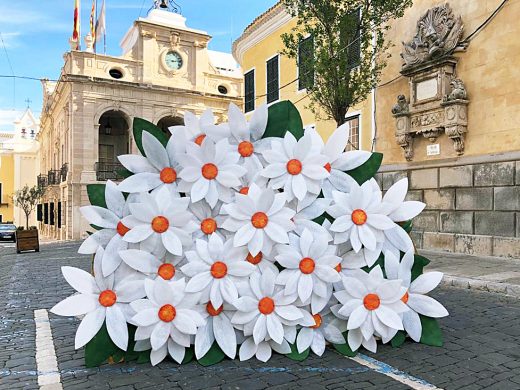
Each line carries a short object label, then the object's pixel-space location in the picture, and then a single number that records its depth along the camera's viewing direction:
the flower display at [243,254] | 3.99
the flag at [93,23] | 30.75
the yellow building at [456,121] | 10.73
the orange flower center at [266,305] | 4.16
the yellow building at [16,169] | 50.16
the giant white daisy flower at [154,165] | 4.22
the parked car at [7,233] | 29.10
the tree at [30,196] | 34.31
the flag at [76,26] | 30.25
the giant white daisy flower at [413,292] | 4.48
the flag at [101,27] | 31.25
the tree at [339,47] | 11.46
